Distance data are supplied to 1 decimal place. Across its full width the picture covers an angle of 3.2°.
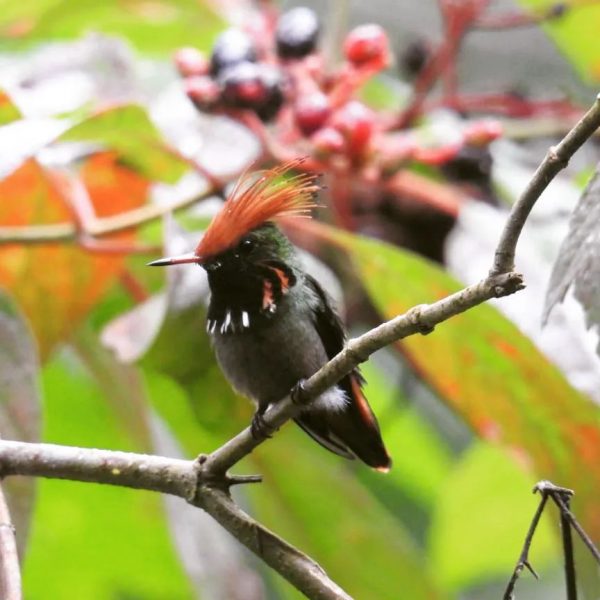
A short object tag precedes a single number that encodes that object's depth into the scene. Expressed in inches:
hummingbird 79.2
